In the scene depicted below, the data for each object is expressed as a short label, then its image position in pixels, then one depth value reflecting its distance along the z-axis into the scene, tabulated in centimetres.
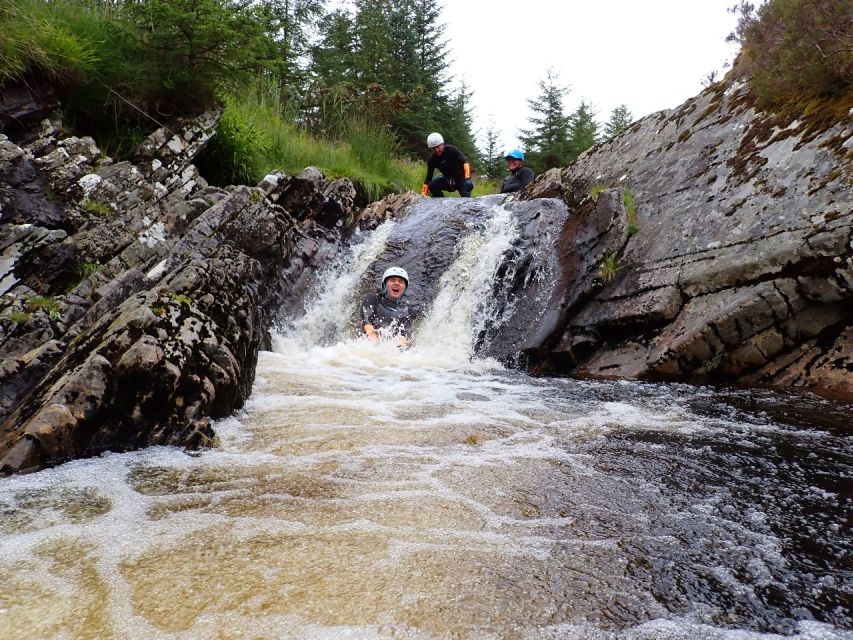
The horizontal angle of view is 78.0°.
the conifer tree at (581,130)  2050
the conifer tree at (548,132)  2080
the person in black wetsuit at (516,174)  1086
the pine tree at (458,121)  2005
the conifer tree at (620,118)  2581
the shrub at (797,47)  499
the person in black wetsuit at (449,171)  1107
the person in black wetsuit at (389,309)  718
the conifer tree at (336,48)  1841
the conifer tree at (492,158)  2384
